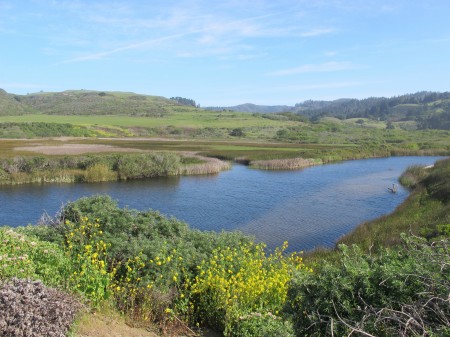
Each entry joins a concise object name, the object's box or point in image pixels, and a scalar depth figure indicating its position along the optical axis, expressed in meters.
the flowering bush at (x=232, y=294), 8.04
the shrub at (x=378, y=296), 5.32
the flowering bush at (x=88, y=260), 7.66
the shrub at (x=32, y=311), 5.54
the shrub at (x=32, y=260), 7.29
